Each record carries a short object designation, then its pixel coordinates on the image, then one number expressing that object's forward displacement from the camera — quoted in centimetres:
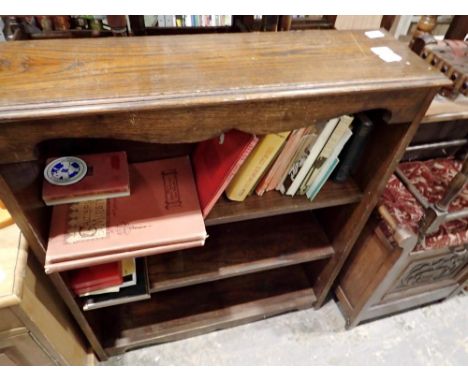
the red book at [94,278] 94
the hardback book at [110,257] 78
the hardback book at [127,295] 98
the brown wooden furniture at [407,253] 100
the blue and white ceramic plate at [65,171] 83
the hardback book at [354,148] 88
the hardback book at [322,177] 94
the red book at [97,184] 81
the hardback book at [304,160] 86
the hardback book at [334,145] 86
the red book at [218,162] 81
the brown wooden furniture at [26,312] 74
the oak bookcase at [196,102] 60
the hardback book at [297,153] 86
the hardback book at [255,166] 84
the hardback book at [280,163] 86
